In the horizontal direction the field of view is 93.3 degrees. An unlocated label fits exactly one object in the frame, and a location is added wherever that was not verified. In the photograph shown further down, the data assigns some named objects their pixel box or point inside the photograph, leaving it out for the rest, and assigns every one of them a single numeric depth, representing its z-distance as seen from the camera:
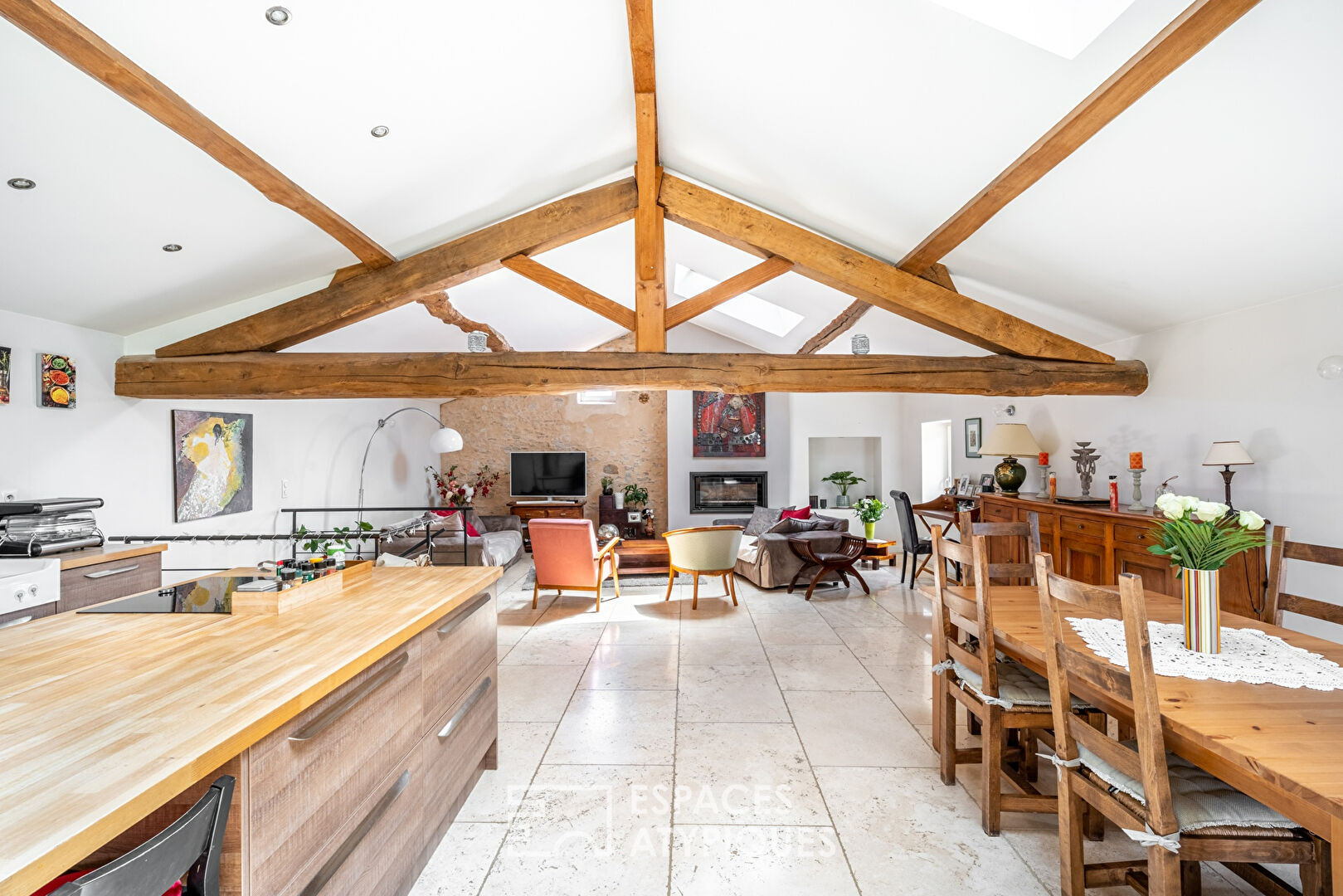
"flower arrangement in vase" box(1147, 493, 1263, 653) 1.90
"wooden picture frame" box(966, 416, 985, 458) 6.53
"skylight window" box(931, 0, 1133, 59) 2.23
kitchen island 0.92
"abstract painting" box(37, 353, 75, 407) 3.41
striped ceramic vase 1.89
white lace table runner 1.72
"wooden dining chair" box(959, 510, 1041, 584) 2.89
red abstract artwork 9.08
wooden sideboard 3.29
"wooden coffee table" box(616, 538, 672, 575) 6.46
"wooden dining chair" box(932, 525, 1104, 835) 2.24
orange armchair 5.23
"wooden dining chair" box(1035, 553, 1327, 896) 1.48
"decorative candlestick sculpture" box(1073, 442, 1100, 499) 4.84
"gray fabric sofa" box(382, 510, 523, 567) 6.00
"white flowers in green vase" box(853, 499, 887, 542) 6.73
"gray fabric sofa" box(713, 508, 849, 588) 5.95
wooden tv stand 8.77
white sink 2.43
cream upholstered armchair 5.44
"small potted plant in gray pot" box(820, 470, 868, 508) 8.63
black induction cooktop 1.90
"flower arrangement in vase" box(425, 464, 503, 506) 8.62
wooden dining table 1.22
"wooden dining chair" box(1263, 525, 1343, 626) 2.14
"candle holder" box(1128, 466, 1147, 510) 4.21
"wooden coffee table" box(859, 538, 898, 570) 6.48
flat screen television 9.38
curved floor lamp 6.81
